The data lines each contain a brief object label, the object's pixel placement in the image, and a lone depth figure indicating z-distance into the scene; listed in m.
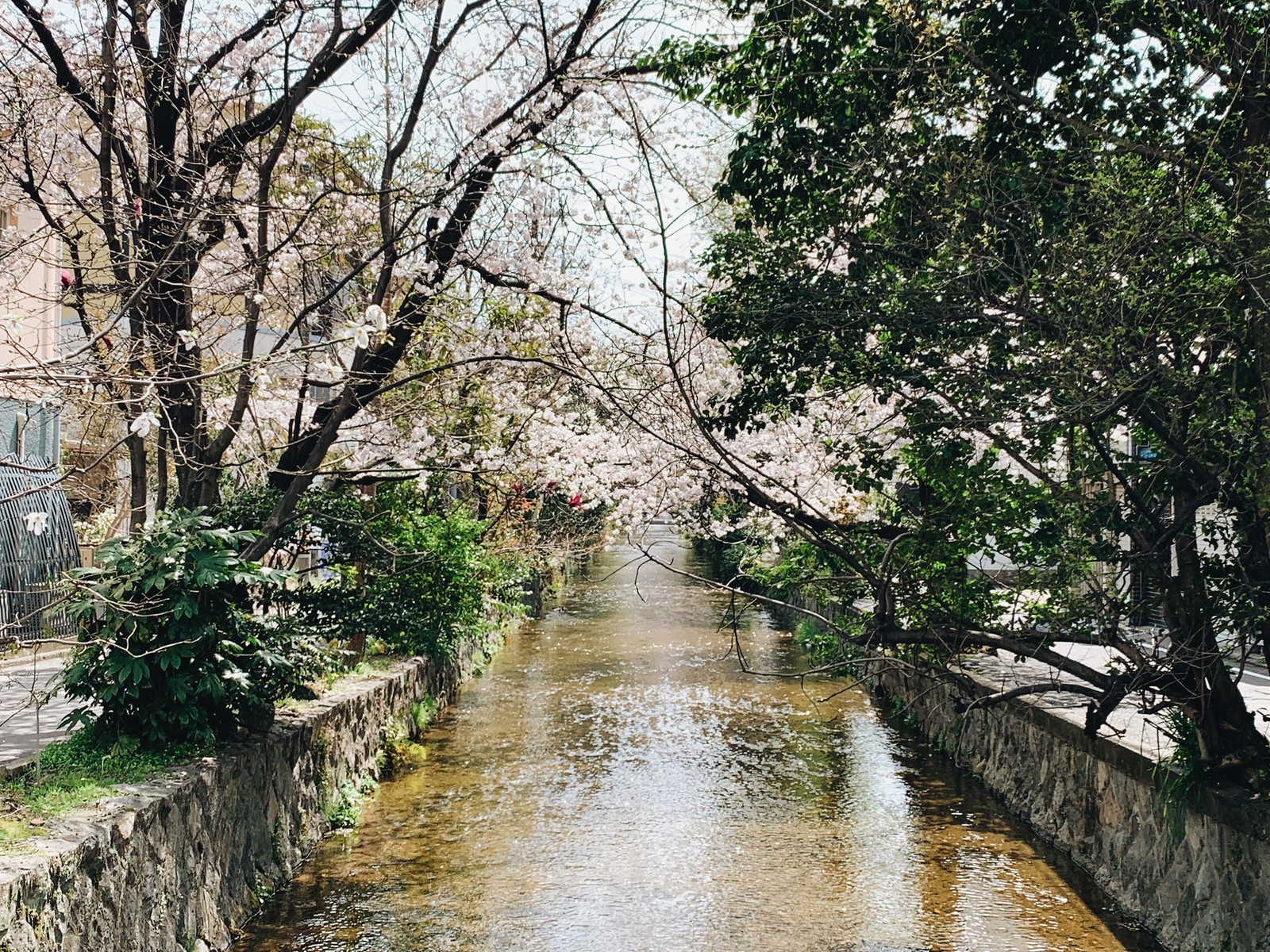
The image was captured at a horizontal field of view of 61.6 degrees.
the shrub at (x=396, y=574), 10.76
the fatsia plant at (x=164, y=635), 6.27
